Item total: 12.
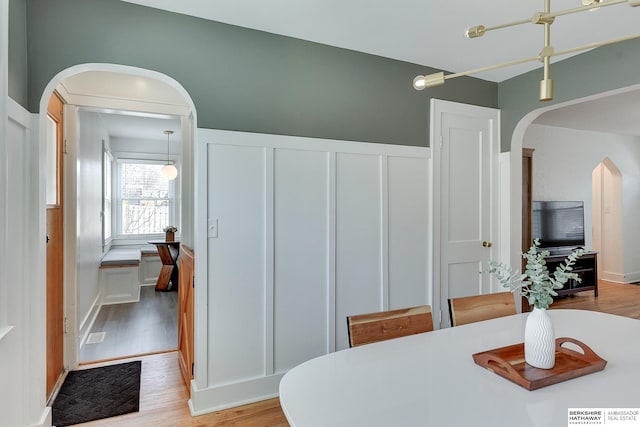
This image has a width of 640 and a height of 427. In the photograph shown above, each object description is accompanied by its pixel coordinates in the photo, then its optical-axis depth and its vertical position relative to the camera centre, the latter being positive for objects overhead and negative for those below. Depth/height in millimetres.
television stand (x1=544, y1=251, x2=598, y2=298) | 4957 -879
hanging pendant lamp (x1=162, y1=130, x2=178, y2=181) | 5762 +700
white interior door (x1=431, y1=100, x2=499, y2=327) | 3039 +152
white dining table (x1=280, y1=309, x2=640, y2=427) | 935 -546
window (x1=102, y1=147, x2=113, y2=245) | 5009 +281
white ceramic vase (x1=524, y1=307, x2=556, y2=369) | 1190 -443
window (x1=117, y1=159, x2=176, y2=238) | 6227 +270
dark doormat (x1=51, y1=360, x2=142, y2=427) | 2180 -1248
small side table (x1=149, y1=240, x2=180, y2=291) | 5328 -855
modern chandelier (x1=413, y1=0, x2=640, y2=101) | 1158 +585
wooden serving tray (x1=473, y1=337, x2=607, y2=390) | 1117 -529
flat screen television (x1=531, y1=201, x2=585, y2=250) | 4961 -152
